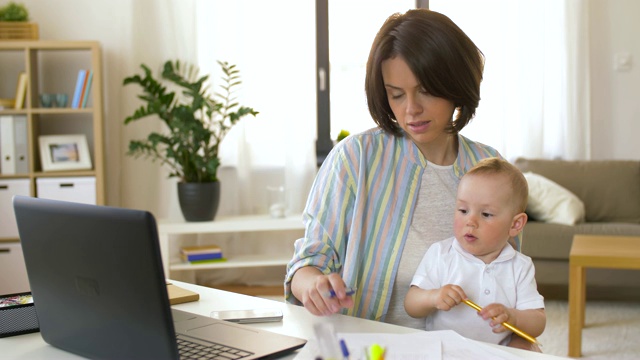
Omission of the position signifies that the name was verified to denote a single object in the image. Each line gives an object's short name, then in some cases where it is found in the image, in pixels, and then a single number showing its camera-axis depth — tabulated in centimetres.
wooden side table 345
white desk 139
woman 173
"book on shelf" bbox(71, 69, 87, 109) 470
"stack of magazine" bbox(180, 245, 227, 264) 474
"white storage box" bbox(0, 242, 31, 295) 455
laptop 112
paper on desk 129
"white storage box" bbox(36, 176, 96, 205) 462
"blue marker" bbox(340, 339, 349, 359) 94
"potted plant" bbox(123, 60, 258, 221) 455
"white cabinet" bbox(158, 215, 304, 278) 464
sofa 445
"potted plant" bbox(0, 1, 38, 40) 471
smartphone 155
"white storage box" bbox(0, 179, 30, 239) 457
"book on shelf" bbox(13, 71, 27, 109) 464
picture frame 470
